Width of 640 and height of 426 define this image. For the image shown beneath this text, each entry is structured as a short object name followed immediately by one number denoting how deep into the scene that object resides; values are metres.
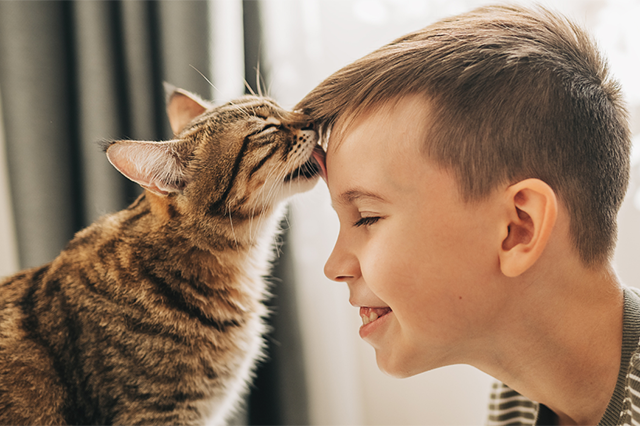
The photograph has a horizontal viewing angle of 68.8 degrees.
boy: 0.67
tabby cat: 0.88
